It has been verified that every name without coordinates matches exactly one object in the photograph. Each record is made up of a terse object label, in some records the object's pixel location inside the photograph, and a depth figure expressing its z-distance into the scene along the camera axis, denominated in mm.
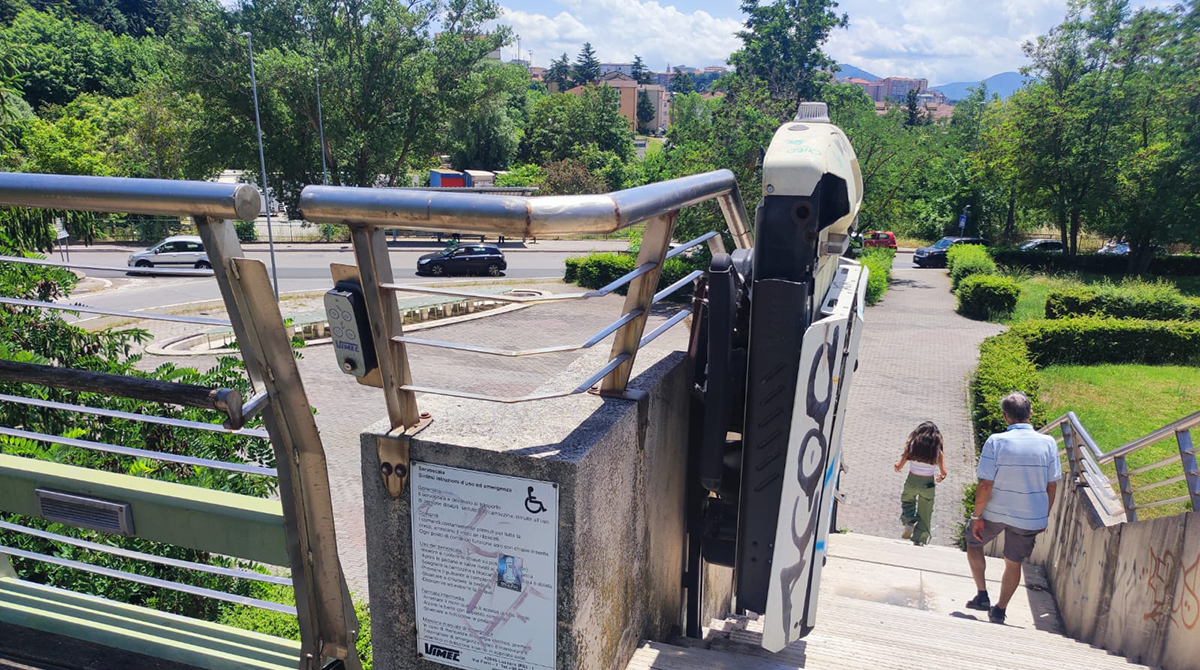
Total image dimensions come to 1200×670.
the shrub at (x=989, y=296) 24438
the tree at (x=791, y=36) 49562
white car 29108
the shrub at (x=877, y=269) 26906
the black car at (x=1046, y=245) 39544
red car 39094
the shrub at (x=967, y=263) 28922
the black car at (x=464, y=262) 30922
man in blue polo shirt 5125
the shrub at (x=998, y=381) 12250
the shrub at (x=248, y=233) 35862
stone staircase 3082
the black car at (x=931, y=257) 38438
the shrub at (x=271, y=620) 3971
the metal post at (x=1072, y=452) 6754
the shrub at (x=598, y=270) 28266
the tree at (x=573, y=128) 65375
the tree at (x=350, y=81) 37750
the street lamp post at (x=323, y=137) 36178
